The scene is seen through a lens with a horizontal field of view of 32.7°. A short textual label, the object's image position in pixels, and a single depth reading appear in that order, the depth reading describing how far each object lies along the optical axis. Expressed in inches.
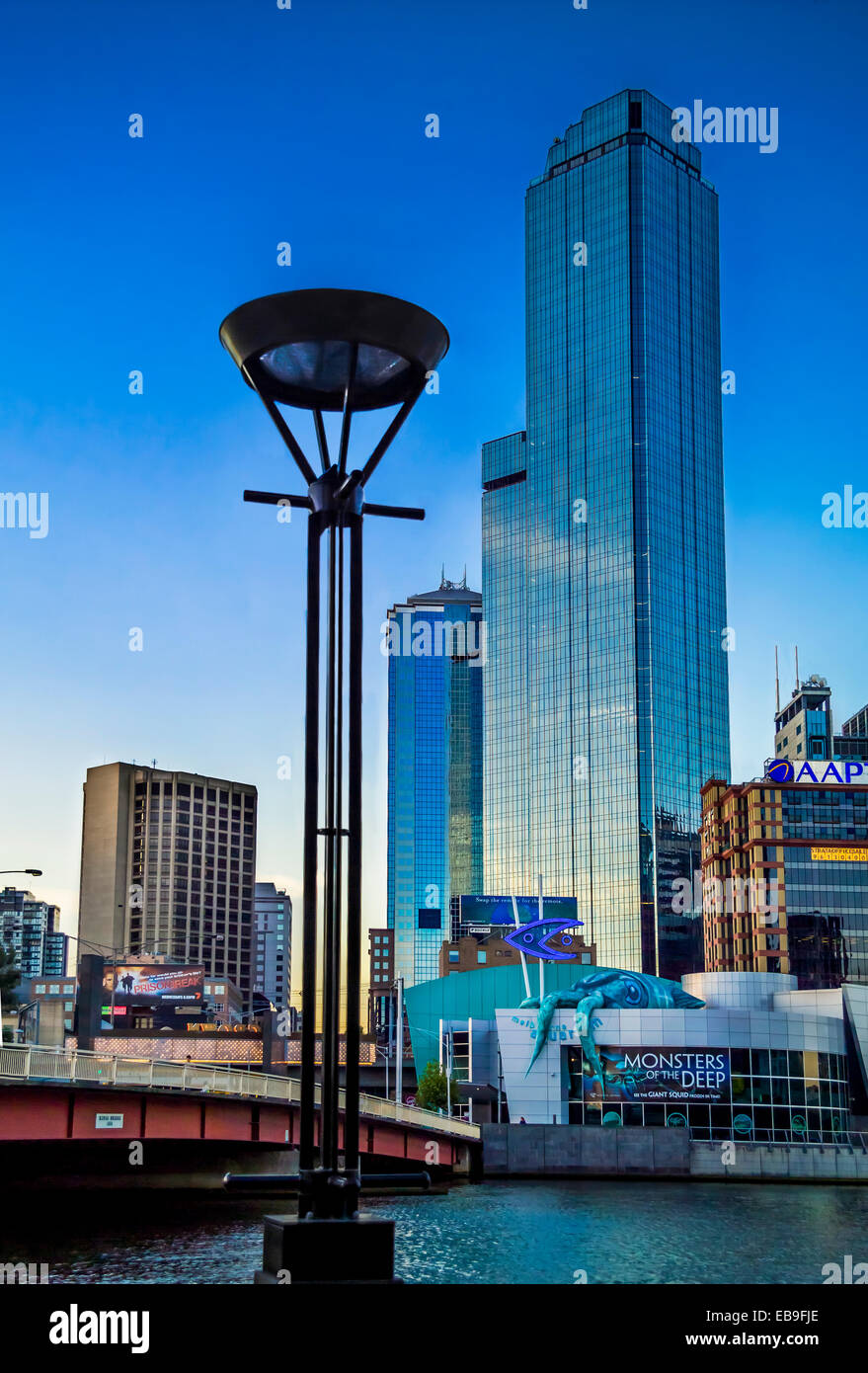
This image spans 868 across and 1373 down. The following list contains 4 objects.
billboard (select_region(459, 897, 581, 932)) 5905.5
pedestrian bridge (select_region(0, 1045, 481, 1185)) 1732.3
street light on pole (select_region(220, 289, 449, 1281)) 526.9
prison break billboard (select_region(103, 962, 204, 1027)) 5876.0
